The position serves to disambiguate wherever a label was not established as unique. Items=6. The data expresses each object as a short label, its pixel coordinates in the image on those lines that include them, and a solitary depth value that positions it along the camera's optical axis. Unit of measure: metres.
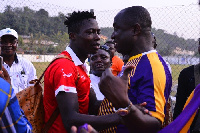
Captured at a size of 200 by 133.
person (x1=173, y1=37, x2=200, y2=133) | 2.74
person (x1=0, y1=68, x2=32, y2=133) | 1.25
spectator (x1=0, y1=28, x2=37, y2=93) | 4.16
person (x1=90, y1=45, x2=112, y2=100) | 4.39
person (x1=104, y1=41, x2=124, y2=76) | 4.87
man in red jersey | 1.88
